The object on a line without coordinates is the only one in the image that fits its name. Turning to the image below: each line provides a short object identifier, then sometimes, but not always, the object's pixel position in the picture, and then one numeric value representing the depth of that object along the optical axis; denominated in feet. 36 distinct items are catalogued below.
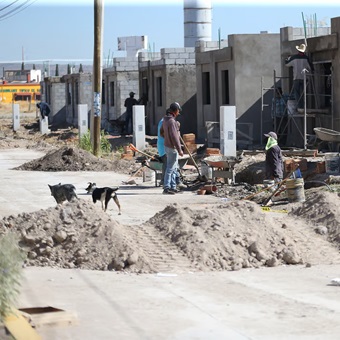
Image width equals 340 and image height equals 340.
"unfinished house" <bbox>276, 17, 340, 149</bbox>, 96.63
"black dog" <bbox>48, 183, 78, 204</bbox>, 52.49
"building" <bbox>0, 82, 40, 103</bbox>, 293.84
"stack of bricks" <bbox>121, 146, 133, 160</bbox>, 98.68
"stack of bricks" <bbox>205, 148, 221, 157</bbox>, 83.33
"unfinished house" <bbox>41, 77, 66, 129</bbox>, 207.92
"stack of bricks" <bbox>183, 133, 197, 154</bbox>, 100.89
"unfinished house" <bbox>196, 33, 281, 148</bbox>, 115.24
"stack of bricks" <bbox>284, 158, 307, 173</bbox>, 72.28
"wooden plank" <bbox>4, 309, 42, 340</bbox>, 25.68
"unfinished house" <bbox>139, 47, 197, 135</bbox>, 137.59
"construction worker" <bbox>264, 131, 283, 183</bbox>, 65.36
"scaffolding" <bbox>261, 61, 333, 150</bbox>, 99.14
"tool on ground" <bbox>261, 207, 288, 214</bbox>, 53.34
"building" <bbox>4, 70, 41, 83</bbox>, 346.87
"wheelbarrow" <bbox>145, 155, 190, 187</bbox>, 69.77
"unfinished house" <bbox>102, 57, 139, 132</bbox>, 160.97
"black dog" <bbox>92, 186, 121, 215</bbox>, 52.80
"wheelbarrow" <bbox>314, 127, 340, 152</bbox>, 82.55
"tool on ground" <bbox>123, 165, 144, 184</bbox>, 76.13
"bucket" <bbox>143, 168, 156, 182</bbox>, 76.18
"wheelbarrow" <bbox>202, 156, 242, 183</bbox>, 68.13
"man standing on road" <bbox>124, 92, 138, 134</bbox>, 146.72
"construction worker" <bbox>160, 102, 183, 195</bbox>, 65.36
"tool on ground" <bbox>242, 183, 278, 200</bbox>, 58.44
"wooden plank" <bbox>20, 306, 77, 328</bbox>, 27.53
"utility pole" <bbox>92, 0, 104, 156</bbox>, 99.04
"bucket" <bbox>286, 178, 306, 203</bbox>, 56.59
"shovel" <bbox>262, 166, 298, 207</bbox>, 57.16
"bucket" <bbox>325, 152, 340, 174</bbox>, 68.28
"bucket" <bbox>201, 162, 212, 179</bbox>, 70.08
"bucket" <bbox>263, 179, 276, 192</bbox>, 61.31
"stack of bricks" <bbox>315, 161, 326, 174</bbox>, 71.05
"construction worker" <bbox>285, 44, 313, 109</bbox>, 99.52
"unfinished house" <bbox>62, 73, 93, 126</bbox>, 181.98
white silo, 188.44
